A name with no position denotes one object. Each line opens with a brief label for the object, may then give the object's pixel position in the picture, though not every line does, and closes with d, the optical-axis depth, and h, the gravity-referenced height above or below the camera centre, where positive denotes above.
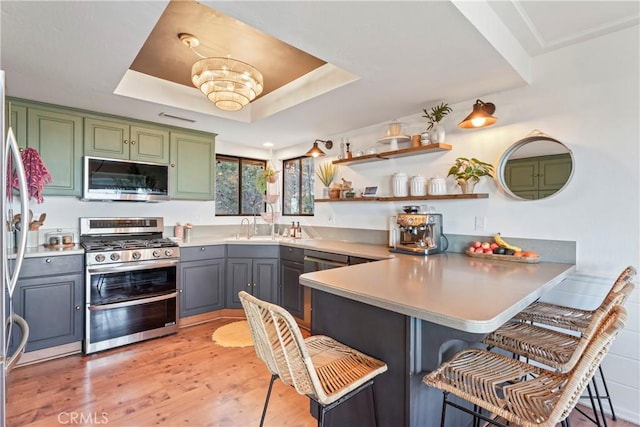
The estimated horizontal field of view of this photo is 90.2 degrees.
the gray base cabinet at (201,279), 3.44 -0.76
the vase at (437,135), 2.81 +0.69
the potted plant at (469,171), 2.62 +0.35
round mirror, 2.27 +0.34
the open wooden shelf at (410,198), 2.62 +0.14
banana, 2.42 -0.24
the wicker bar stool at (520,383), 1.01 -0.65
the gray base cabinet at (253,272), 3.71 -0.70
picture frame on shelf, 3.47 +0.23
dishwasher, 2.99 -0.47
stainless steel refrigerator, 1.20 -0.14
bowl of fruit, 2.29 -0.30
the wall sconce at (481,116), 2.44 +0.74
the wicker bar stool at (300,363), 1.17 -0.63
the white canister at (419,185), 3.02 +0.26
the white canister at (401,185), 3.16 +0.27
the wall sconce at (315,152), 3.77 +0.72
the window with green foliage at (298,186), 4.50 +0.38
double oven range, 2.83 -0.69
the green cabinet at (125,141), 3.15 +0.74
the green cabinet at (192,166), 3.71 +0.56
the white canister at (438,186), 2.88 +0.24
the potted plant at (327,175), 3.98 +0.46
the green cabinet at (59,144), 2.87 +0.62
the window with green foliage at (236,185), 4.50 +0.40
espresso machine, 2.72 -0.20
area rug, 3.03 -1.25
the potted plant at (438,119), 2.80 +0.84
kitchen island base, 1.35 -0.65
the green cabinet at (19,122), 2.75 +0.77
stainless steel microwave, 3.10 +0.32
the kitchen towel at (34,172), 2.55 +0.32
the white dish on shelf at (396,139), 3.06 +0.72
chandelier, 2.02 +0.87
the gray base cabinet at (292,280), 3.45 -0.76
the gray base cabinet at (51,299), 2.57 -0.74
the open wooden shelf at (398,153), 2.82 +0.58
